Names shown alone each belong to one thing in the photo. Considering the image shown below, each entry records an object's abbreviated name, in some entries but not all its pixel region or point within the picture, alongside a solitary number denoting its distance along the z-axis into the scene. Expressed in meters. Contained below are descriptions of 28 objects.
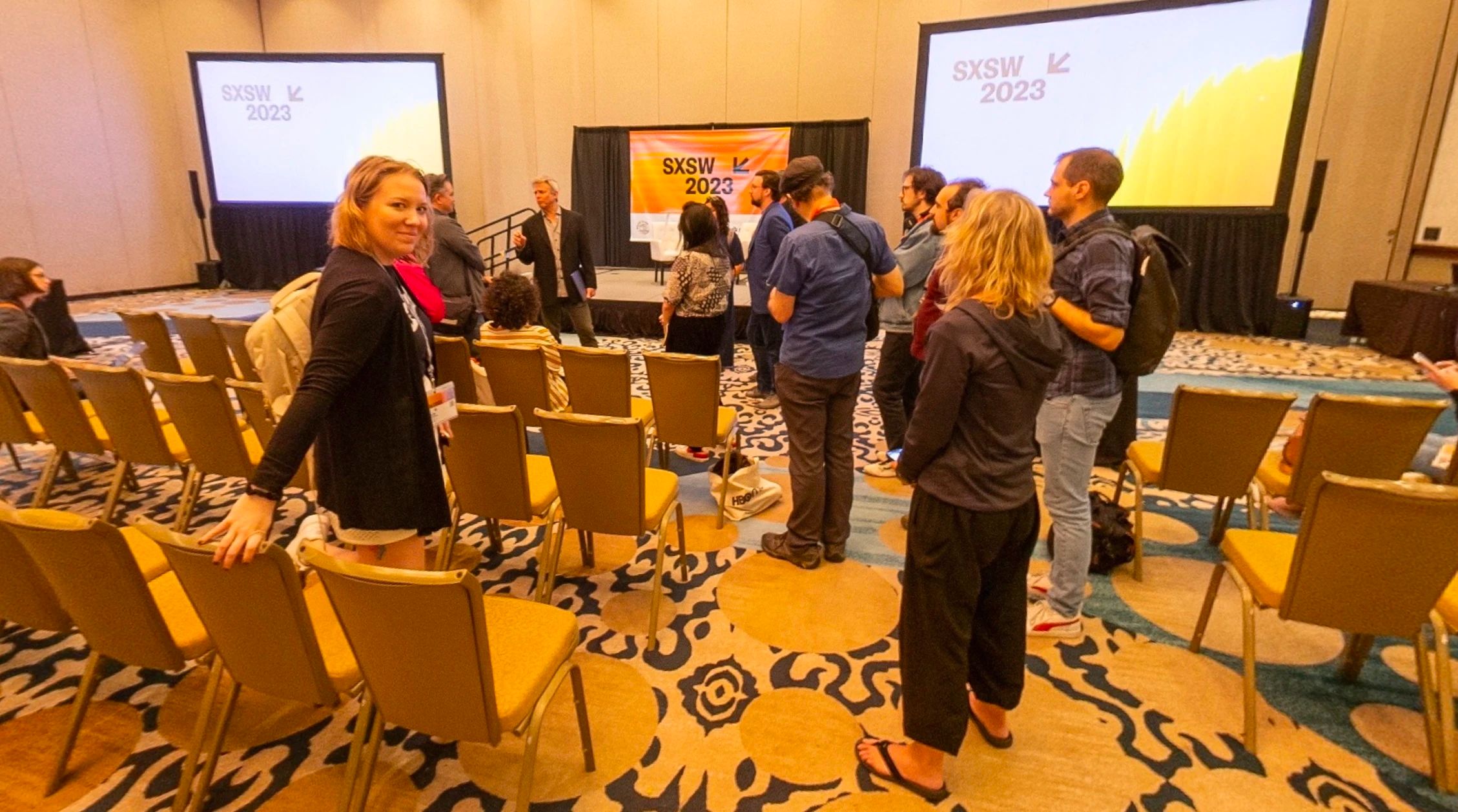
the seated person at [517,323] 3.83
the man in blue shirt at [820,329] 2.89
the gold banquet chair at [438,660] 1.43
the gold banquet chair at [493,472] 2.59
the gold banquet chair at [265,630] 1.55
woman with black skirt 4.17
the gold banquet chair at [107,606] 1.65
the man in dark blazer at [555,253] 5.68
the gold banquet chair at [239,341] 4.34
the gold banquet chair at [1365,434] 2.68
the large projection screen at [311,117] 10.56
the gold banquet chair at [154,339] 4.48
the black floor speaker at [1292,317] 7.96
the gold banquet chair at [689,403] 3.40
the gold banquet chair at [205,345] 4.35
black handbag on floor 3.13
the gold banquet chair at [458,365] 3.78
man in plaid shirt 2.29
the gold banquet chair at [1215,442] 2.81
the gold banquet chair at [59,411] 3.22
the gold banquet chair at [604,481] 2.49
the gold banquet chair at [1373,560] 1.85
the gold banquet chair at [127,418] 3.12
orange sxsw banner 10.20
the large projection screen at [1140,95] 7.23
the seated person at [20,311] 3.72
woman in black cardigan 1.54
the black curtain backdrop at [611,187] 10.15
